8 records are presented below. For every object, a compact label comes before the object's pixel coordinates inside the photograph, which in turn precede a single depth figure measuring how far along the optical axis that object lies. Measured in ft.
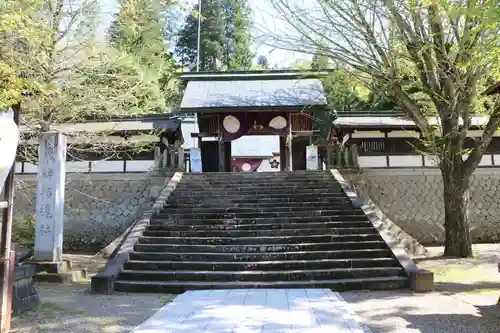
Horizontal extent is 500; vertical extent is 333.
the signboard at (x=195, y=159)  50.55
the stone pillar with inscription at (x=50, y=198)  27.32
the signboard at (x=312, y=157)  59.21
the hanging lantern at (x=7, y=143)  13.67
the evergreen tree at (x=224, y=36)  118.93
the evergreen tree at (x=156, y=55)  83.33
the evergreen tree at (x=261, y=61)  152.05
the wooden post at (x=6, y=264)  14.34
